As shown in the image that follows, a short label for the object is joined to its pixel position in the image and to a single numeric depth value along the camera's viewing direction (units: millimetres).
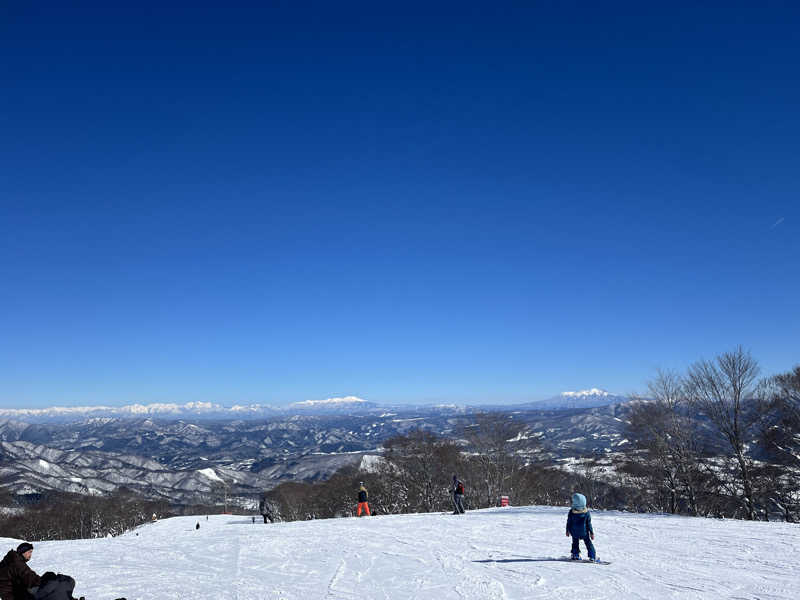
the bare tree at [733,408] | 28828
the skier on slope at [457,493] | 23047
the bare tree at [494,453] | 41094
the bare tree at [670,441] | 30094
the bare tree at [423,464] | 45844
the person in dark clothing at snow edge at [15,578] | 7941
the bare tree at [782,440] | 27359
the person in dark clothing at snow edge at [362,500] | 24219
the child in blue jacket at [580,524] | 11445
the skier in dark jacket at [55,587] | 7227
